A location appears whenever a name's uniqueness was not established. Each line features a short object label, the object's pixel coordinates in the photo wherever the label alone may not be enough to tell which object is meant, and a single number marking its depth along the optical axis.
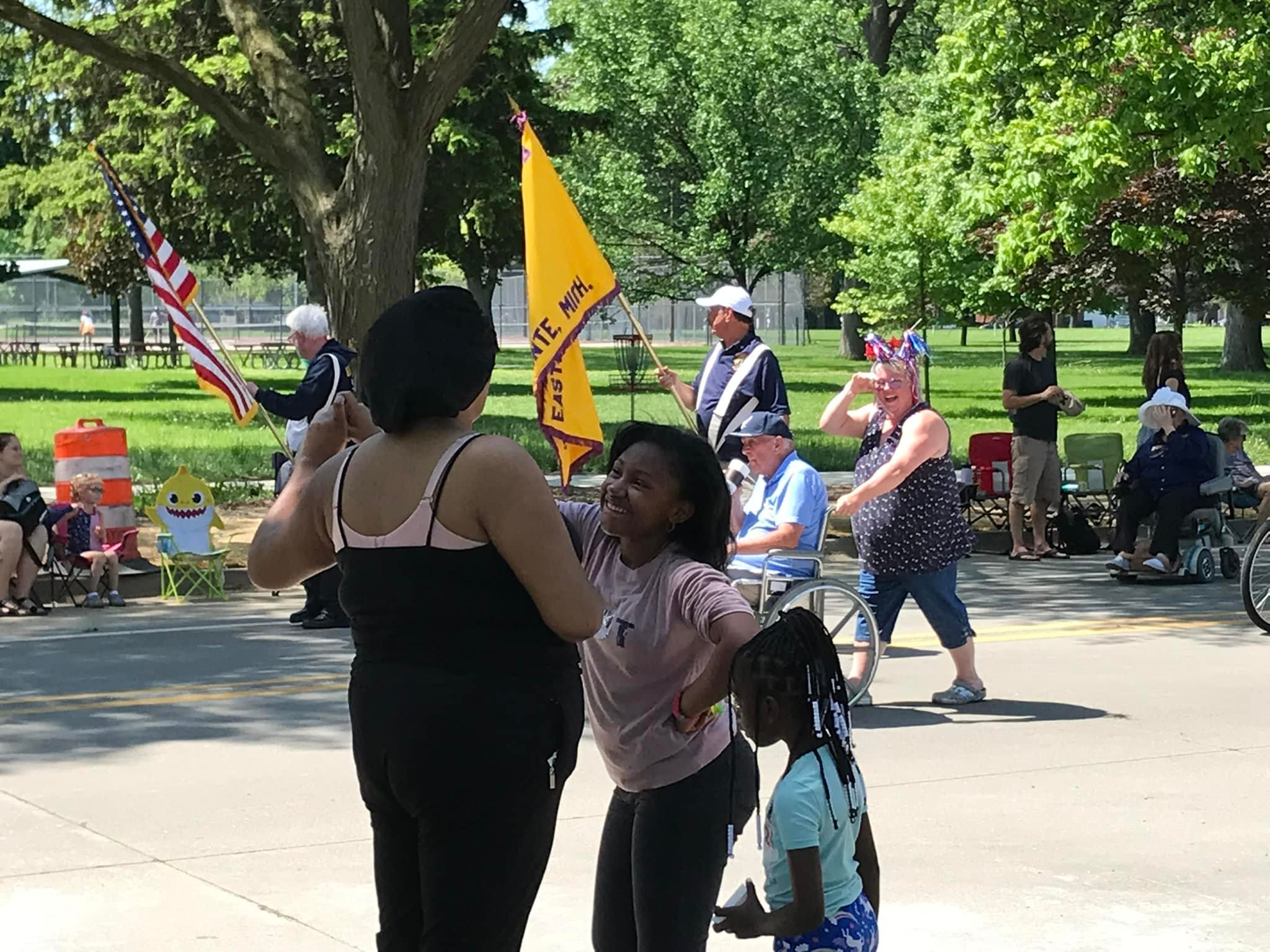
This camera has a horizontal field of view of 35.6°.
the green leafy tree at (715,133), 53.56
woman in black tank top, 3.62
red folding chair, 17.19
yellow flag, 10.33
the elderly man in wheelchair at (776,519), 9.17
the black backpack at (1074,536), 17.02
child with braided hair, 3.81
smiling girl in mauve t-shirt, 4.15
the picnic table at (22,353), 59.34
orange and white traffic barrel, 14.41
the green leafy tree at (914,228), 40.91
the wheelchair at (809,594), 9.14
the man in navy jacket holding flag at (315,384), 11.55
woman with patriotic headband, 9.40
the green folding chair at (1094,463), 18.30
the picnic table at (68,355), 56.22
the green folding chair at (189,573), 14.02
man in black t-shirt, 16.22
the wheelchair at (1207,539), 14.91
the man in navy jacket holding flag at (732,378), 11.24
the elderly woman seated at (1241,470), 16.50
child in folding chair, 13.55
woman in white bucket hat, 14.88
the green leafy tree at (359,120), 16.44
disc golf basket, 34.16
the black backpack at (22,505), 12.98
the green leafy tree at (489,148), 32.25
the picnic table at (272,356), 56.41
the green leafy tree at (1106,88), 19.36
